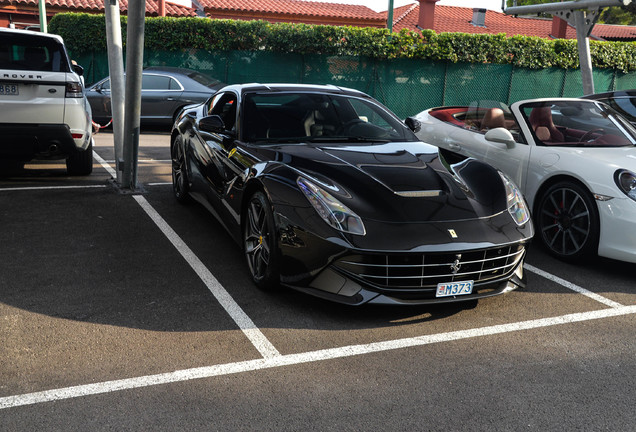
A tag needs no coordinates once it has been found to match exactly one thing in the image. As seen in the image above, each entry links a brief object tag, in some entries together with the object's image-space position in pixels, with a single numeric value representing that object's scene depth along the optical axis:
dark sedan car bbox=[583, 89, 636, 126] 7.85
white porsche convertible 5.40
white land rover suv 7.35
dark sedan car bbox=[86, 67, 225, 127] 14.23
